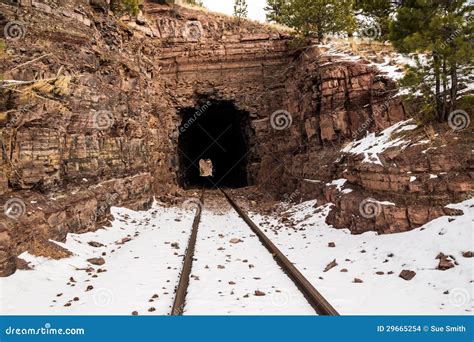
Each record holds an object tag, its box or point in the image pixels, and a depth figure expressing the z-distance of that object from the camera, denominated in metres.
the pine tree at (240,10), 31.73
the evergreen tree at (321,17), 21.86
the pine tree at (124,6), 20.72
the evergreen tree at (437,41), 9.56
